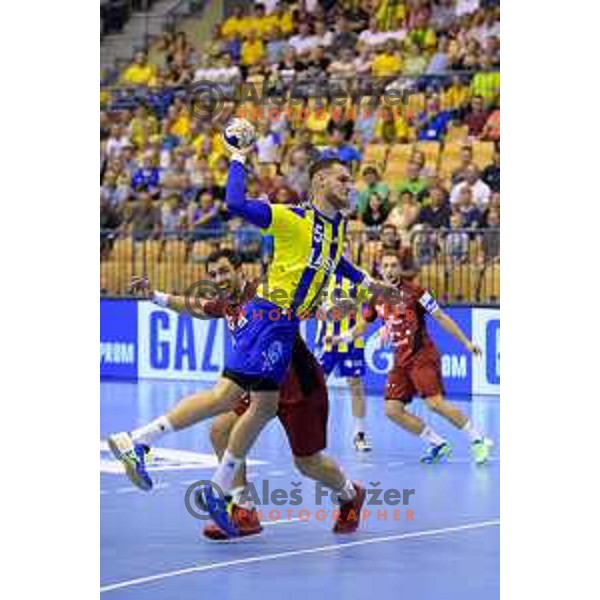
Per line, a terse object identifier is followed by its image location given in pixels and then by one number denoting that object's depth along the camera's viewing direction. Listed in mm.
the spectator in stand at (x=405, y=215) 20047
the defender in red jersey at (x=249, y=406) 9695
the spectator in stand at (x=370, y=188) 21031
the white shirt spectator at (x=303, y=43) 24562
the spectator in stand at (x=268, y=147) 23266
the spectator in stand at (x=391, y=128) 22203
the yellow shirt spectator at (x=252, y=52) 25688
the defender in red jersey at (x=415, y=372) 13484
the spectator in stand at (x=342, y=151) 22109
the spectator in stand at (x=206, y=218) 22359
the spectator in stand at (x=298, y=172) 22016
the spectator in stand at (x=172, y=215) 23125
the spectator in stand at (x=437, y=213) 19922
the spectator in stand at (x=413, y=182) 20531
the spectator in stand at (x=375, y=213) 20594
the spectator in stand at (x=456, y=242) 19547
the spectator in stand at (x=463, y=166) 20172
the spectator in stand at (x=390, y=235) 18634
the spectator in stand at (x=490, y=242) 19312
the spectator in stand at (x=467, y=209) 19656
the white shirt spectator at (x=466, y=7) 22500
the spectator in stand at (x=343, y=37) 24031
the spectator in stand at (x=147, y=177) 24344
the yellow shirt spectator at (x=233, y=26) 26500
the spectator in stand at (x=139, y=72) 27250
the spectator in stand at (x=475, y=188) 19766
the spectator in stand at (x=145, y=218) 23344
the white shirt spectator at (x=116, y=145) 25438
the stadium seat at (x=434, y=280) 19672
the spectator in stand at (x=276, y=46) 25203
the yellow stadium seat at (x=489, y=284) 19234
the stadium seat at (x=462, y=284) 19438
